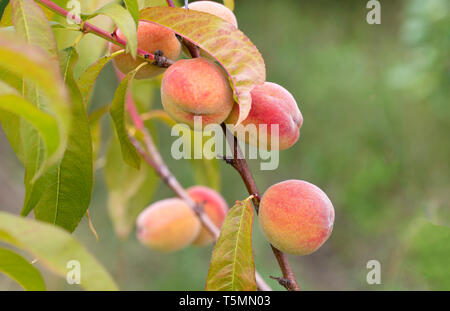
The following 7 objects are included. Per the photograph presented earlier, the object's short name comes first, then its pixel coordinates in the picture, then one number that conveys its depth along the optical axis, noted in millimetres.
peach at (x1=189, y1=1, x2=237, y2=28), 1231
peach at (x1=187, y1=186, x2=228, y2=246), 1555
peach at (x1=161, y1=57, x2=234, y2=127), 1183
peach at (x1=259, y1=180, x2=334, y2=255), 1213
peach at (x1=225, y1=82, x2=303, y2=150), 1215
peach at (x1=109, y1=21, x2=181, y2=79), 1222
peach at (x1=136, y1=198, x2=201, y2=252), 1555
